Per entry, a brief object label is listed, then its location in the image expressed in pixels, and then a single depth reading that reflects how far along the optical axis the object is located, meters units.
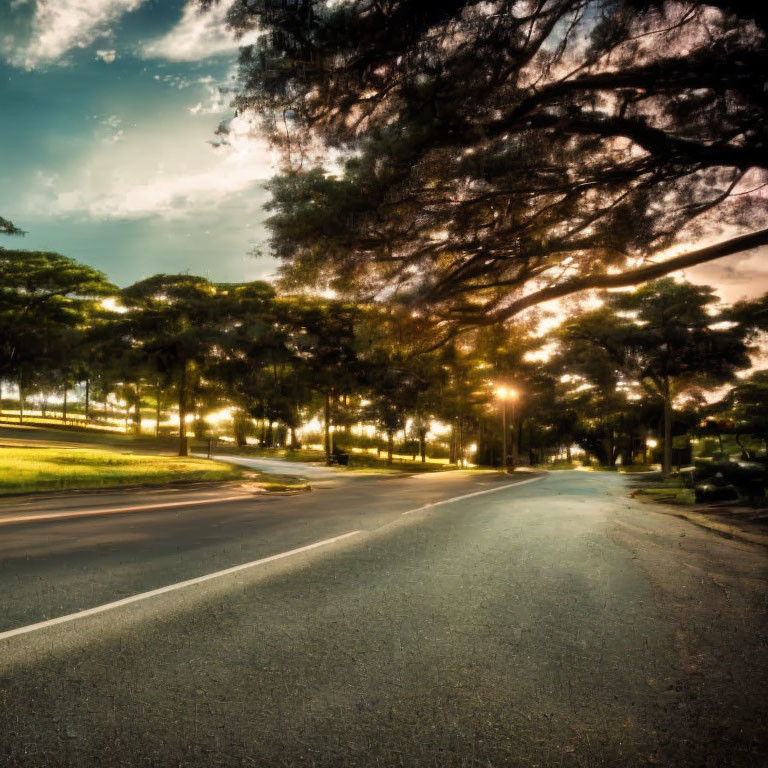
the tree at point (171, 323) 31.64
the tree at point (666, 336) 31.81
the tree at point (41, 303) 36.88
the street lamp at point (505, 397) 42.18
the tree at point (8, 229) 31.38
